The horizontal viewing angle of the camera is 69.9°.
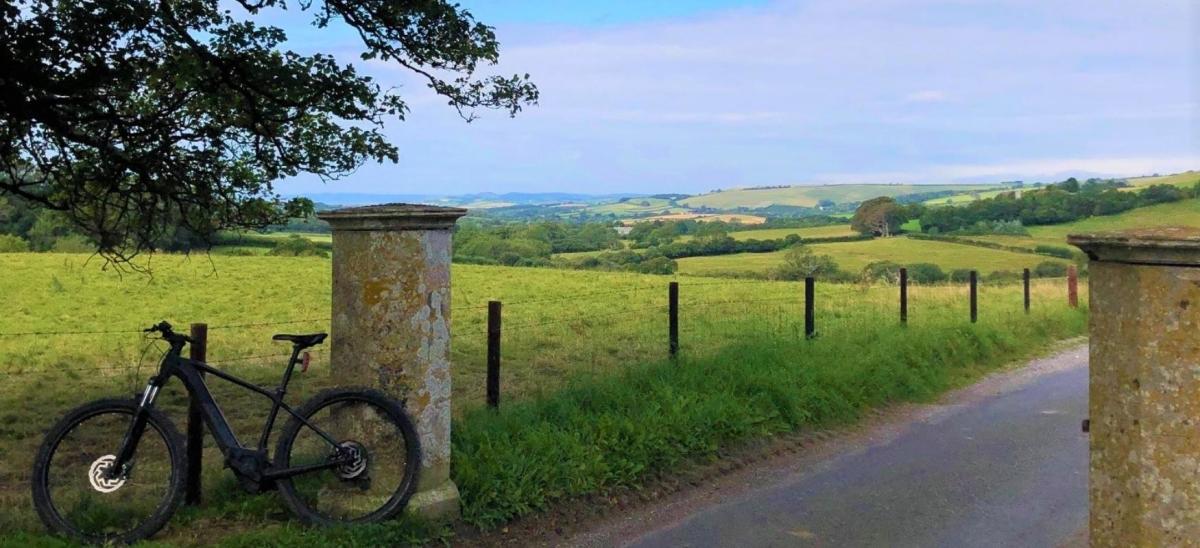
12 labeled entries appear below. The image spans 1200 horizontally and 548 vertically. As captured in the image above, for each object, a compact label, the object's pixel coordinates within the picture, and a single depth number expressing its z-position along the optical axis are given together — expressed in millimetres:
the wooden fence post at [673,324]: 9594
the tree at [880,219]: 57062
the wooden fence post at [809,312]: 11875
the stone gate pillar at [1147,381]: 2811
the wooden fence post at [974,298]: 15484
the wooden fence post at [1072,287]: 18625
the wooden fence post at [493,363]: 7355
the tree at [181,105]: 7520
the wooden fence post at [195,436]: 5414
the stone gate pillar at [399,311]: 5199
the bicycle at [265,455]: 4867
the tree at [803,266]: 37594
